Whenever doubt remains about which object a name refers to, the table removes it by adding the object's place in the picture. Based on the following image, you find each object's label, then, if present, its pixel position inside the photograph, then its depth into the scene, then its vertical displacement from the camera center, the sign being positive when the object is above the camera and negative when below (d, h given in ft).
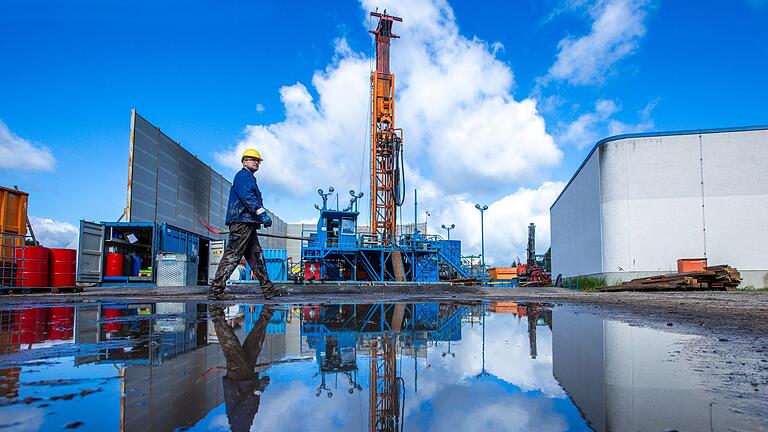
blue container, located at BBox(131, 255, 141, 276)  58.39 -1.08
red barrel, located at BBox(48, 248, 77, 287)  44.86 -1.06
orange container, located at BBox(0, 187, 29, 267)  44.24 +4.21
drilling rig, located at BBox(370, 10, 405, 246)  100.63 +24.05
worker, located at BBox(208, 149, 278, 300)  21.72 +1.79
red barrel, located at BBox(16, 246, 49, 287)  41.75 -0.84
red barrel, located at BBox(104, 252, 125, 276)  54.19 -0.78
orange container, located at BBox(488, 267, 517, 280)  126.31 -3.85
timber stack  44.11 -2.17
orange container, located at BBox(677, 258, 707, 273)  53.98 -0.50
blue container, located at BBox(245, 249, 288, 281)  76.74 -1.00
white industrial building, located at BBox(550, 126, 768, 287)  57.82 +7.49
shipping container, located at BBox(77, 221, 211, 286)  51.21 +0.86
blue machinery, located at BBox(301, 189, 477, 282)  77.00 +0.71
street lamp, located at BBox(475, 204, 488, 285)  90.59 +6.95
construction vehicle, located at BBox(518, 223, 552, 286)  112.47 -3.02
